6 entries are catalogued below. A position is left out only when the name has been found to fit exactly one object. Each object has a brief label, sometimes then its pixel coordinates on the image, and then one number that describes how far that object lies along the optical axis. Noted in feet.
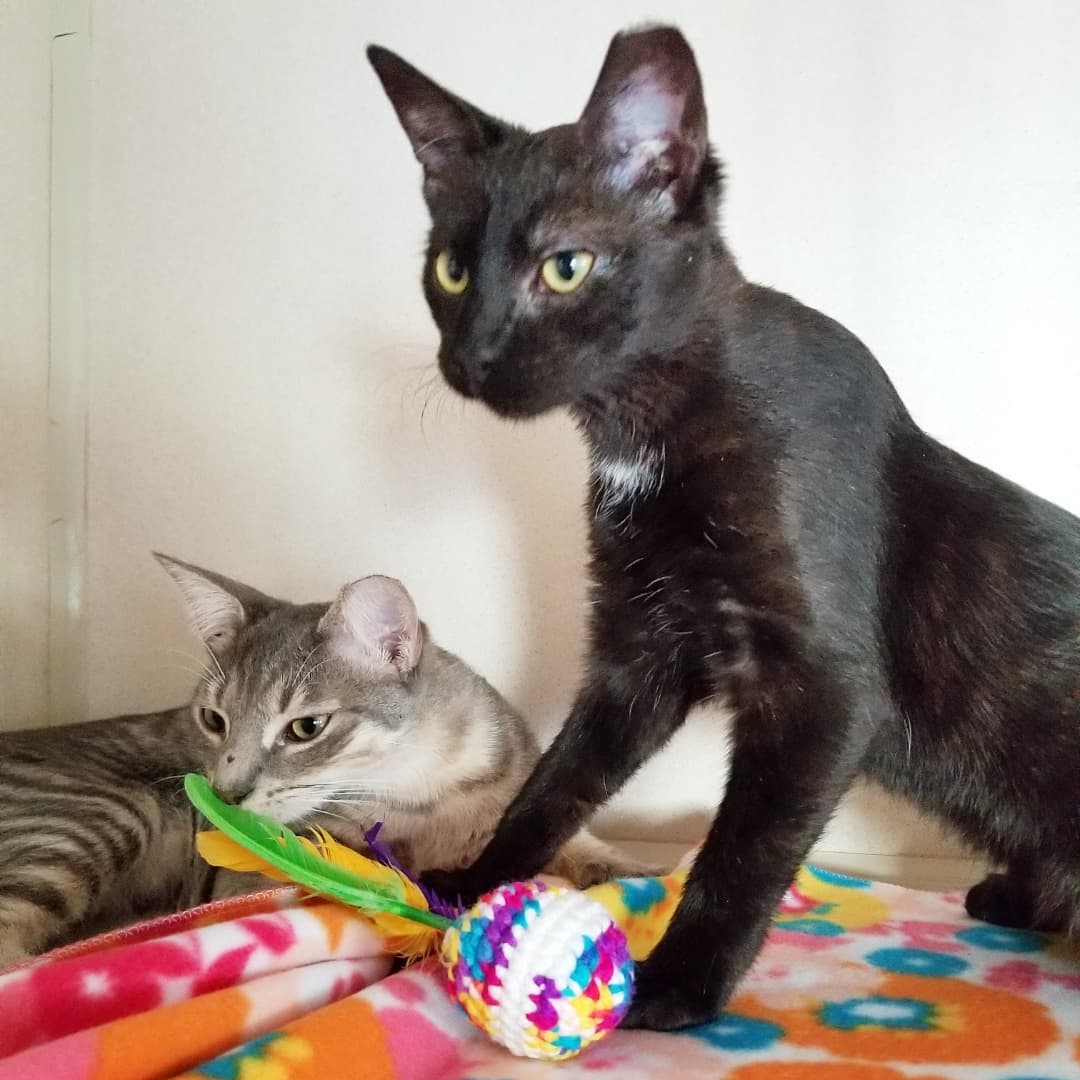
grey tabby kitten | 1.43
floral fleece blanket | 0.94
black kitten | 1.08
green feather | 1.13
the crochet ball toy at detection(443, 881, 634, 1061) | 0.97
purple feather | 1.20
